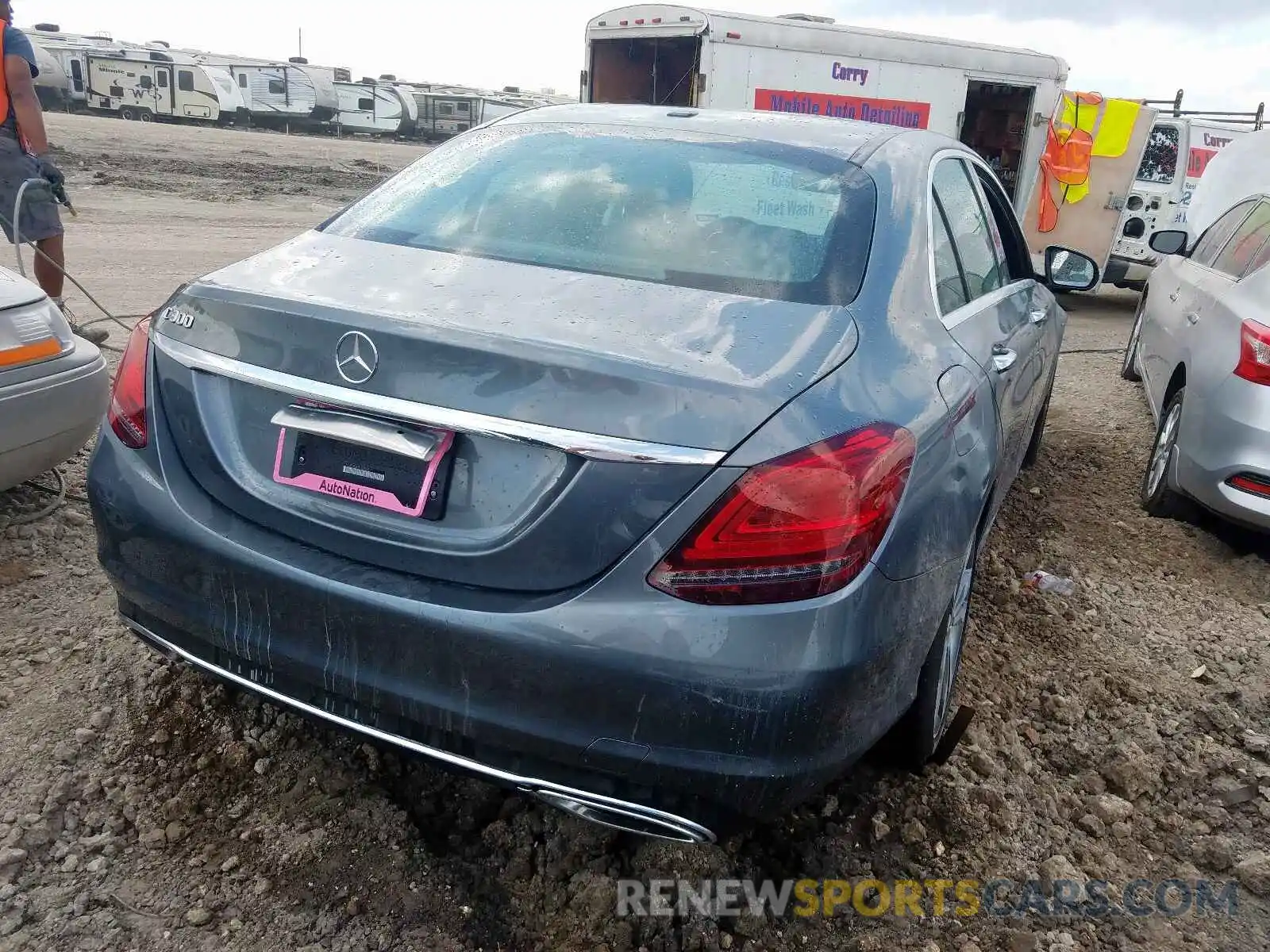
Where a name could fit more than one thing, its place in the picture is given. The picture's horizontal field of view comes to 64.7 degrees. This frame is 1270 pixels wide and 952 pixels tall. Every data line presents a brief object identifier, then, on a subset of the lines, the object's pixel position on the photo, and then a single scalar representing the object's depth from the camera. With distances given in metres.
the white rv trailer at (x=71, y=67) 29.66
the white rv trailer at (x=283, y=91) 31.77
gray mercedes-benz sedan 1.76
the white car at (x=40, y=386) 3.18
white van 11.96
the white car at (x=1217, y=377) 4.04
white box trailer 10.82
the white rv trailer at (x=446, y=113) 35.88
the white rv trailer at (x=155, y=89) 30.19
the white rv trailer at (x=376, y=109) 33.94
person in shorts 5.54
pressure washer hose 4.60
